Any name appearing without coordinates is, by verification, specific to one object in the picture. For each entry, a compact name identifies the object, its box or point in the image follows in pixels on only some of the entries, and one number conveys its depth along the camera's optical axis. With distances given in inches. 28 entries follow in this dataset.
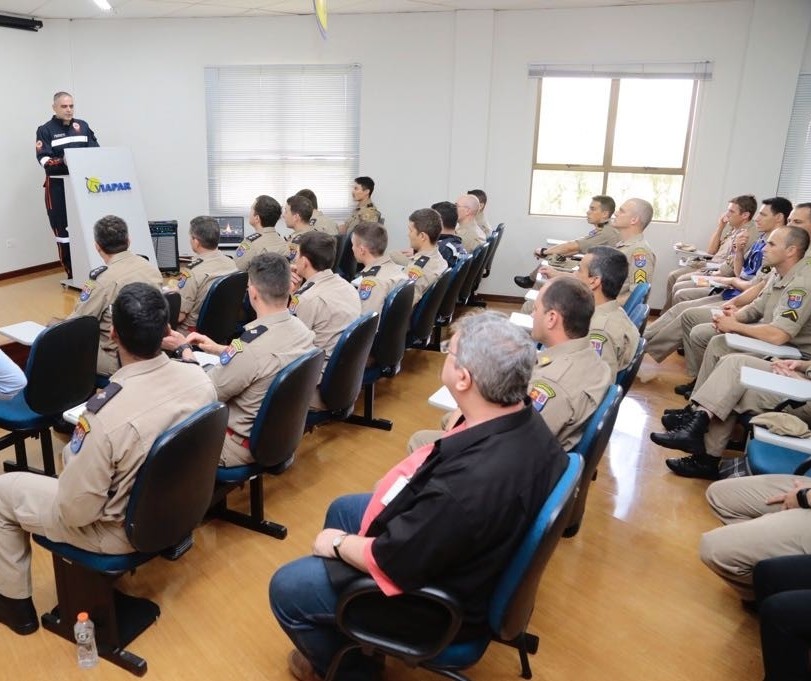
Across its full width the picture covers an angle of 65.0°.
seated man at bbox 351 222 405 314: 148.5
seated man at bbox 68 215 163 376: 127.4
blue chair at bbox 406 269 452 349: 163.3
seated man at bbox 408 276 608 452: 86.0
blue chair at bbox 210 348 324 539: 89.9
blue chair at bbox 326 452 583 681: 56.8
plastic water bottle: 76.7
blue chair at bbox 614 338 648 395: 109.3
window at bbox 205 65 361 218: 278.2
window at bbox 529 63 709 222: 247.1
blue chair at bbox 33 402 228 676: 68.7
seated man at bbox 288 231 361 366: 127.0
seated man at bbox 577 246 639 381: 113.0
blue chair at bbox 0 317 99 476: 103.3
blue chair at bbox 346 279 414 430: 137.2
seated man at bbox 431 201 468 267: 203.6
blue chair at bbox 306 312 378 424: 112.7
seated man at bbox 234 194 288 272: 193.9
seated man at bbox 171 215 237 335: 156.1
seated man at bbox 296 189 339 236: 246.3
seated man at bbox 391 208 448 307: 173.2
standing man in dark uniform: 250.8
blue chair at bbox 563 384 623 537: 79.6
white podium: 241.6
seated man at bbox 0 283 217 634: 67.7
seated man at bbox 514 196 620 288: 223.5
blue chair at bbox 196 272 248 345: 148.6
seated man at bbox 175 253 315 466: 94.3
